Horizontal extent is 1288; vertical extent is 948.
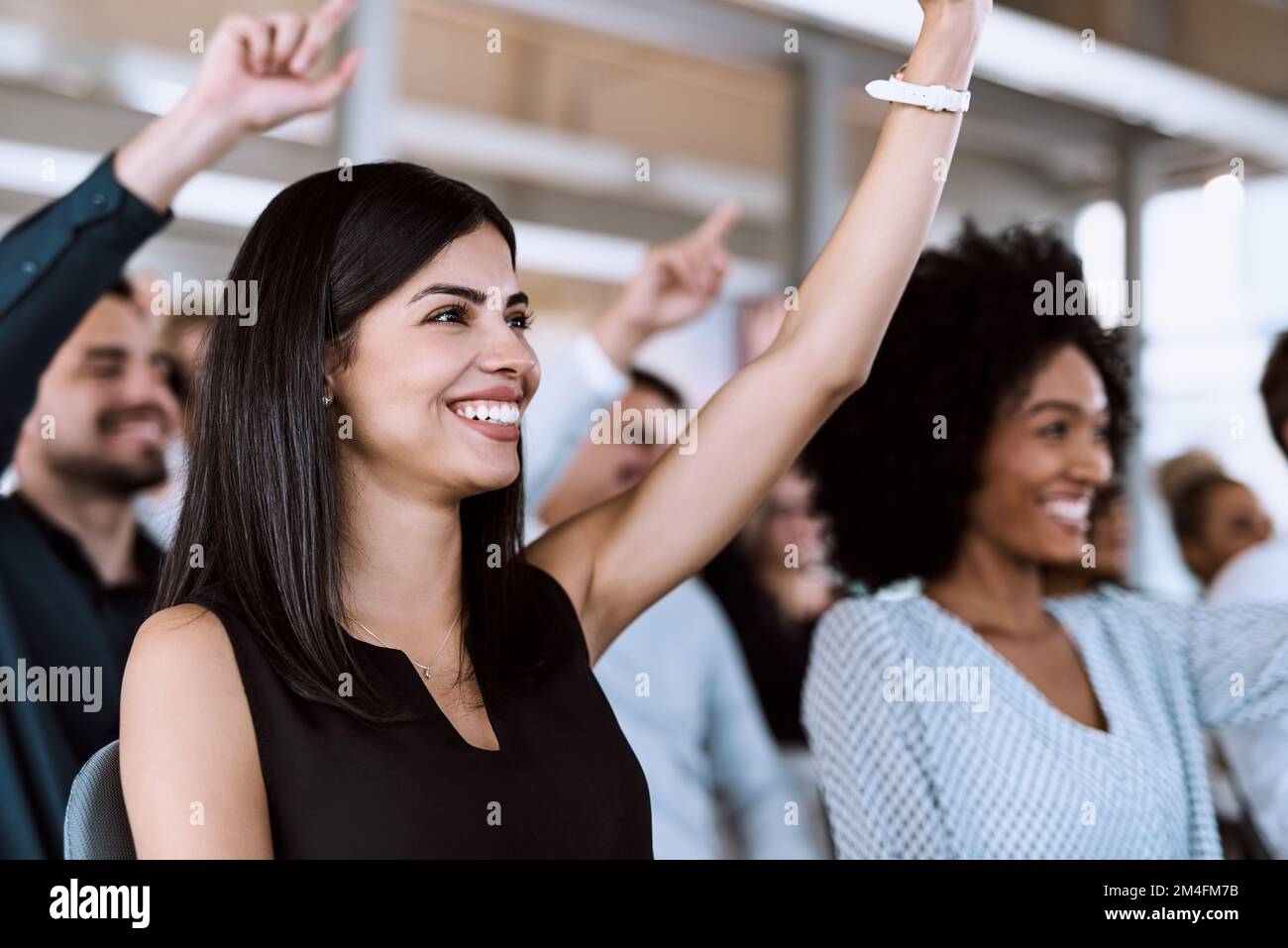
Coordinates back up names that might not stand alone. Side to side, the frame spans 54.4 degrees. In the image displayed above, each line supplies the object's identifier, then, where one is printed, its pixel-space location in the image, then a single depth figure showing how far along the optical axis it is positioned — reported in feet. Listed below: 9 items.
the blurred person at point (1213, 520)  11.10
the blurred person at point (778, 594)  12.11
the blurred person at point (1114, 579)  6.81
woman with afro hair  5.07
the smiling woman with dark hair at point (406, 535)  3.62
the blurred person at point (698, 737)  7.88
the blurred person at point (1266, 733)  6.01
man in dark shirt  5.33
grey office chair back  3.59
